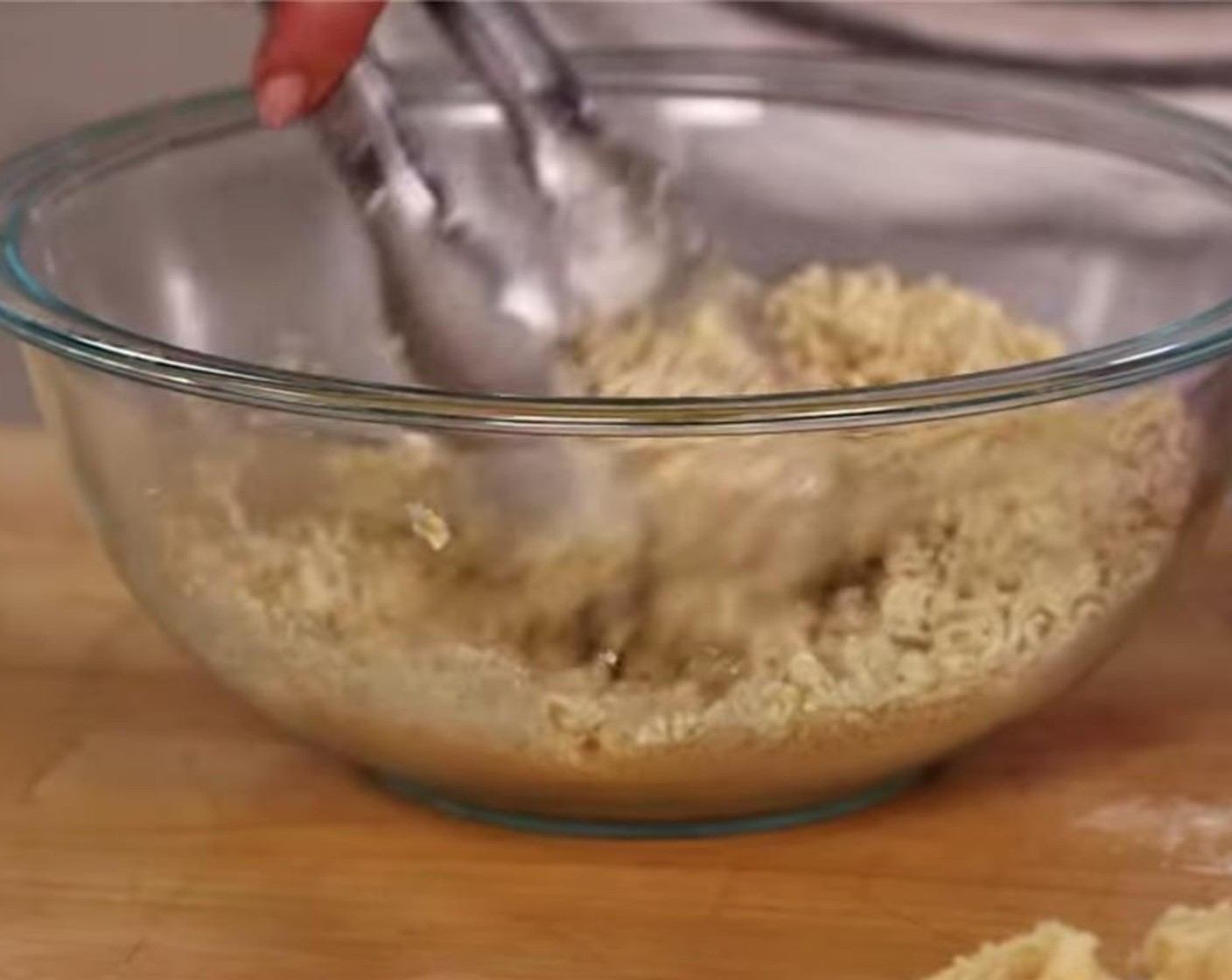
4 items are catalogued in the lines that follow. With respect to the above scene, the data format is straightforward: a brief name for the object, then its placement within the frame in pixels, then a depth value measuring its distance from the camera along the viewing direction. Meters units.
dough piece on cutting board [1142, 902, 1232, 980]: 0.79
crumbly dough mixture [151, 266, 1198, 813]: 0.85
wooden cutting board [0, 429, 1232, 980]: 0.85
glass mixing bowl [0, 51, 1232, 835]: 0.84
